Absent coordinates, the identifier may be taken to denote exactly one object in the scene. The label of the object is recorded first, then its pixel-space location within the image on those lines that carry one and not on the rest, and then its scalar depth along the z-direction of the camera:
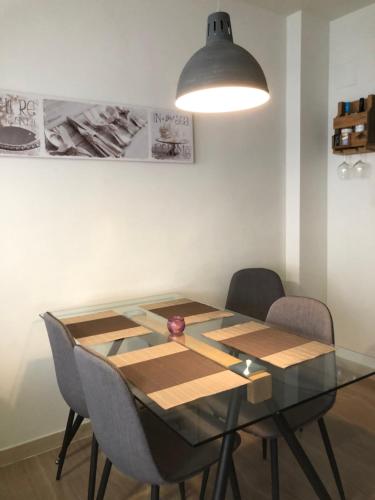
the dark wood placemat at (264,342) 1.72
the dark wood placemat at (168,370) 1.42
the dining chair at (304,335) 1.71
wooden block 1.37
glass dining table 1.25
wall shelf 2.76
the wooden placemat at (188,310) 2.16
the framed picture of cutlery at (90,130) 2.15
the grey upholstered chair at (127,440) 1.27
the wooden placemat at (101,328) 1.88
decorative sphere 1.89
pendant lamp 1.50
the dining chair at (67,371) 1.71
